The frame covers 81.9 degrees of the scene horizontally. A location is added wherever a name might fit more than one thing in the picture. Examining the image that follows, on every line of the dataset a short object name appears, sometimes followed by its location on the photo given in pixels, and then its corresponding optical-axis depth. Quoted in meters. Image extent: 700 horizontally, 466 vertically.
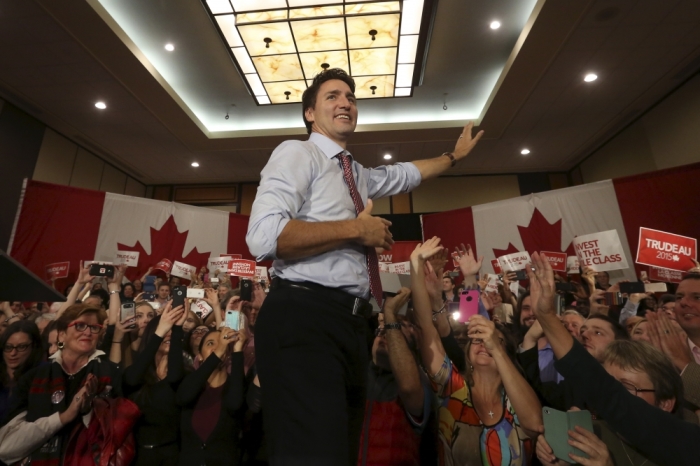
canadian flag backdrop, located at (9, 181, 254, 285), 4.72
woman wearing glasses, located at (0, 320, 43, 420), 2.04
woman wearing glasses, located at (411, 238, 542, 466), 1.44
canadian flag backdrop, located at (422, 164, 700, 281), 4.41
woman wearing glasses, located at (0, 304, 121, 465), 1.64
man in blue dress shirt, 0.69
